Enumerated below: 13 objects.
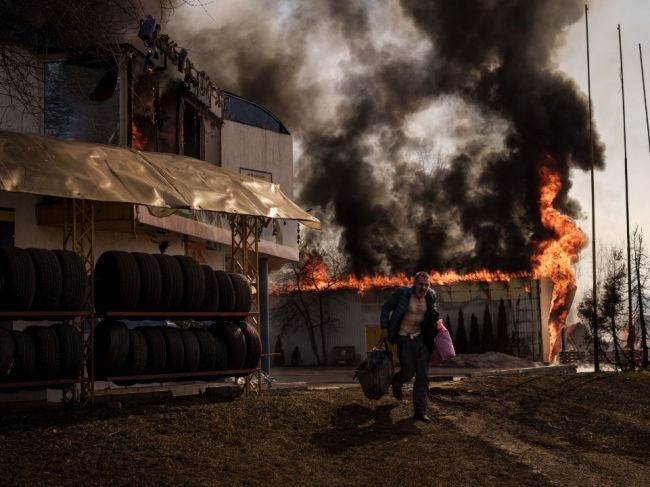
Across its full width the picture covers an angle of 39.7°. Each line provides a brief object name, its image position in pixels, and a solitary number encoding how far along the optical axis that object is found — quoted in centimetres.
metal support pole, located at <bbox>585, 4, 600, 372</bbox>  2508
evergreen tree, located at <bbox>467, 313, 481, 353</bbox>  4188
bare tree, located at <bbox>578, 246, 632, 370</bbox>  2884
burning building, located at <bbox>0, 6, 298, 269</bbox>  1298
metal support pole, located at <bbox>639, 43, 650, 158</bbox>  3052
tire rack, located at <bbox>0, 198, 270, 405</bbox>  1129
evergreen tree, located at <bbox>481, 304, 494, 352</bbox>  4169
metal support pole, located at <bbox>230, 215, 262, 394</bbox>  1429
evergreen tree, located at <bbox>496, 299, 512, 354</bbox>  4144
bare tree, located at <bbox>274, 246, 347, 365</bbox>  4728
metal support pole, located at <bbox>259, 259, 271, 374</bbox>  2798
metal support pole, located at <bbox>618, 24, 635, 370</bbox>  2745
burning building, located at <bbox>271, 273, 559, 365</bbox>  4156
